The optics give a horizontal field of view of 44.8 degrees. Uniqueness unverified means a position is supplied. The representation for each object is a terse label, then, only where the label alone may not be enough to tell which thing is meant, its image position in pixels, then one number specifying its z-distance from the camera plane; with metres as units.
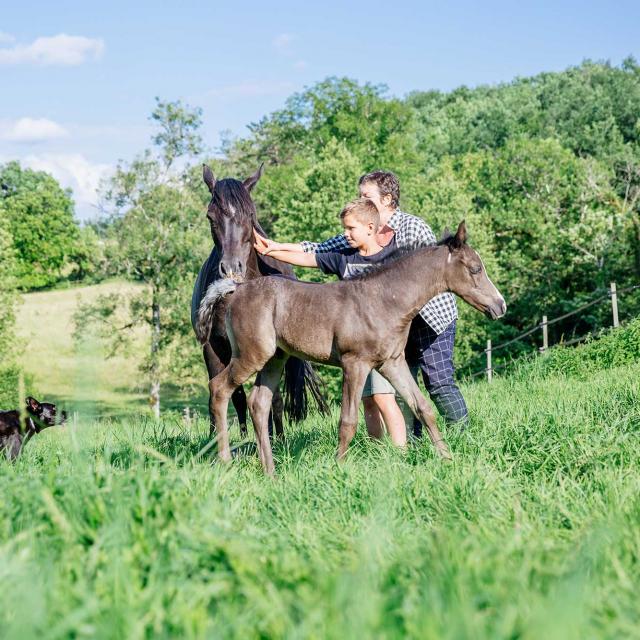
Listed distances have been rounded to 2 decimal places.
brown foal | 5.36
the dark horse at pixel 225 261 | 6.27
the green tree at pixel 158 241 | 32.81
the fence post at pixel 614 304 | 19.03
